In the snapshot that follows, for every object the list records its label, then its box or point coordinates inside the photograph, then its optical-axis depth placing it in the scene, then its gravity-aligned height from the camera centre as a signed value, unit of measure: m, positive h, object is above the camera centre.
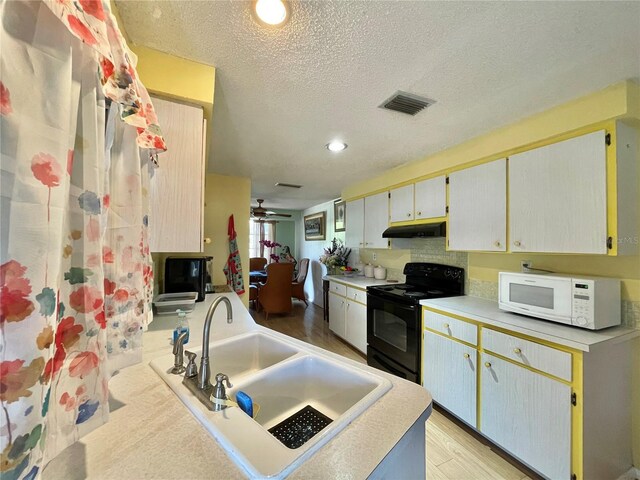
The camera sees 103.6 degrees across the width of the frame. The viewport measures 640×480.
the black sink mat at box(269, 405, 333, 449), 0.95 -0.73
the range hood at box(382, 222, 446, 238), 2.29 +0.14
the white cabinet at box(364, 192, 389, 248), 3.06 +0.32
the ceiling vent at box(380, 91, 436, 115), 1.46 +0.87
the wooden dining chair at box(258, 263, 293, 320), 4.29 -0.79
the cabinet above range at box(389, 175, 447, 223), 2.34 +0.46
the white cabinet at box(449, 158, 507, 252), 1.85 +0.30
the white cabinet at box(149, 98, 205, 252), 1.08 +0.26
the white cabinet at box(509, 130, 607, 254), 1.39 +0.30
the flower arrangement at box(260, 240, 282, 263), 5.56 -0.04
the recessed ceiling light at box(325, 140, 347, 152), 2.17 +0.87
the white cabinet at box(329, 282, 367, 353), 2.95 -0.91
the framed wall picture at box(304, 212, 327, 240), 5.22 +0.39
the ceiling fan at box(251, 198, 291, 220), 4.85 +0.63
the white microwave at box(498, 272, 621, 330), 1.35 -0.30
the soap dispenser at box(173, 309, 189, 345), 0.94 -0.34
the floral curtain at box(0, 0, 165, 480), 0.30 +0.02
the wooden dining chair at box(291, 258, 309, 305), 5.28 -0.83
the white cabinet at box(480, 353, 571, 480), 1.31 -0.97
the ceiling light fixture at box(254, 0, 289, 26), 0.89 +0.84
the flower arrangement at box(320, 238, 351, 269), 4.13 -0.22
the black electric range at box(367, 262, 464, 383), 2.17 -0.65
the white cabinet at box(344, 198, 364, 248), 3.49 +0.29
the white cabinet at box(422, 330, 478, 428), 1.73 -0.96
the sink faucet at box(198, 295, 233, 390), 0.79 -0.38
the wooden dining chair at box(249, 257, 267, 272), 5.99 -0.50
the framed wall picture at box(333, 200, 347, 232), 4.50 +0.52
